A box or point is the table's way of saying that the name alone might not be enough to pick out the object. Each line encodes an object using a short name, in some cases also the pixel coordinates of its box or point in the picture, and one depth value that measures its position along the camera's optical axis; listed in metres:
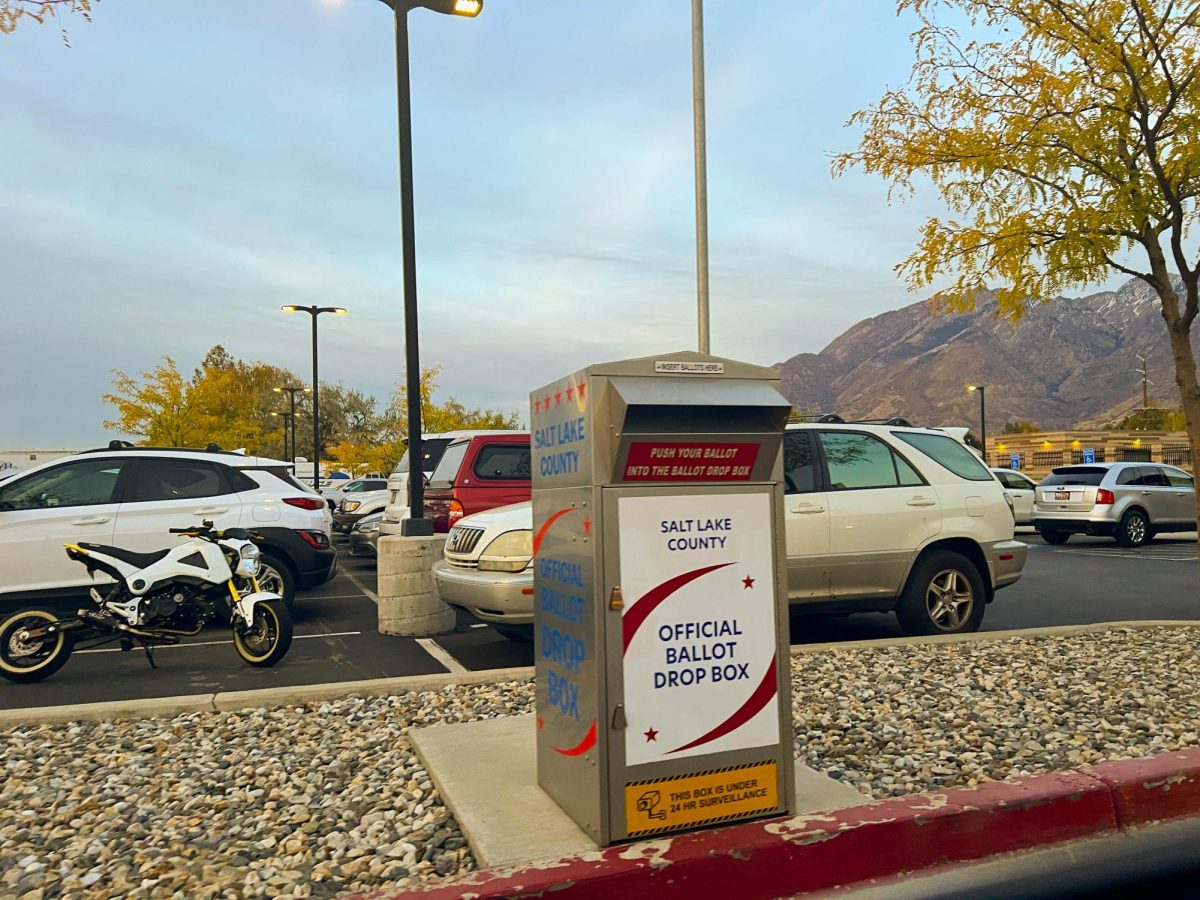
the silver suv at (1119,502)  17.88
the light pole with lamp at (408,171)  9.10
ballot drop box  3.30
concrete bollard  8.04
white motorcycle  6.64
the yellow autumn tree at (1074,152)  6.95
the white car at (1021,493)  22.72
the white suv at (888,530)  7.46
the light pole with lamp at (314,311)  31.48
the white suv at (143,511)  8.31
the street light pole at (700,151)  10.97
